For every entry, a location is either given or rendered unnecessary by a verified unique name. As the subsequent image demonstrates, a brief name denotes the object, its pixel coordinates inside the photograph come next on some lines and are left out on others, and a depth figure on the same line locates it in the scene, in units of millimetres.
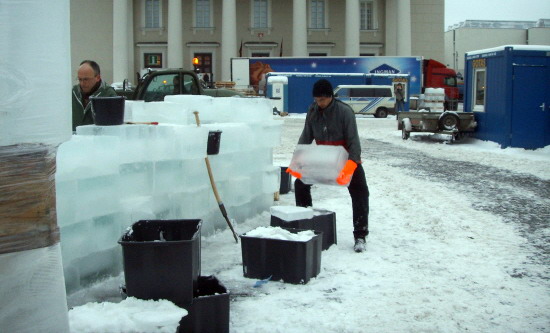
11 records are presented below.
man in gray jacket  6605
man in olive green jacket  6746
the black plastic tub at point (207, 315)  4262
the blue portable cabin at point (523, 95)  17047
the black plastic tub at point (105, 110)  5574
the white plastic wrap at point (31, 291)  2877
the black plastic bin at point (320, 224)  6328
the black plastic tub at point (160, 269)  4297
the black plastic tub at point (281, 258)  5516
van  37469
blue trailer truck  43625
